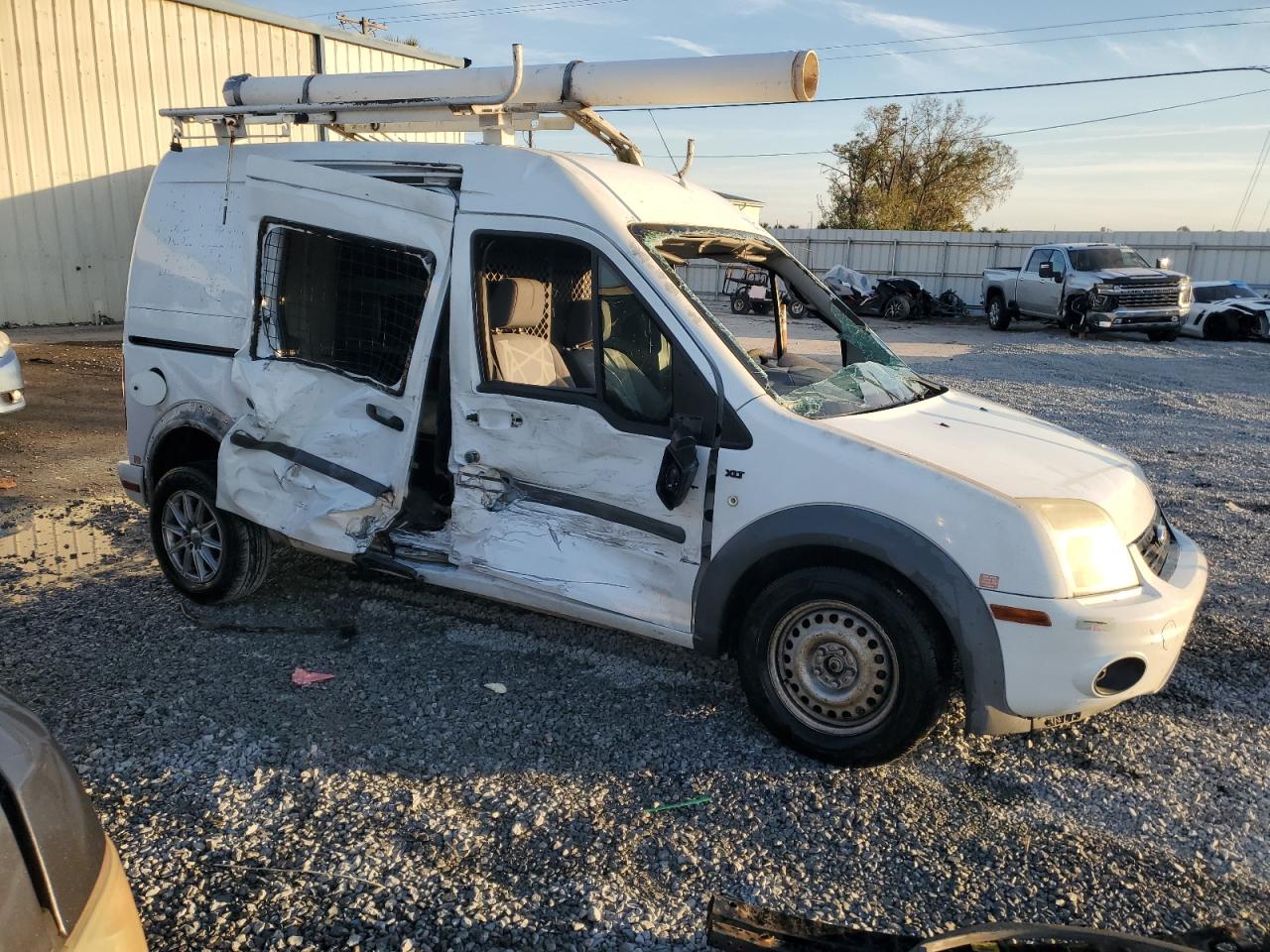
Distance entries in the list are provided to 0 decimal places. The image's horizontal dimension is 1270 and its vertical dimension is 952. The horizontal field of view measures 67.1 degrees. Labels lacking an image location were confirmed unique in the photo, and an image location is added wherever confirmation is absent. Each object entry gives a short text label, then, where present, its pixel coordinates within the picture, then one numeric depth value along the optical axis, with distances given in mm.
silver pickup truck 19922
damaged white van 3303
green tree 43250
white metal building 15688
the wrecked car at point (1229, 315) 20656
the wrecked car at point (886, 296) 26906
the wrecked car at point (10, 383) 8367
